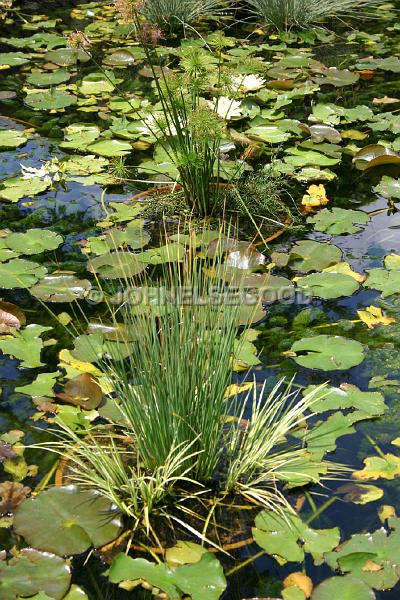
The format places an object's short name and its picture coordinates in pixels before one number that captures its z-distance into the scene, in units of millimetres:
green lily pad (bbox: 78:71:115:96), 5133
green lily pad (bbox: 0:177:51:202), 3825
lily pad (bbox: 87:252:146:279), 3126
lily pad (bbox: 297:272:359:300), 3037
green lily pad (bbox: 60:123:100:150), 4305
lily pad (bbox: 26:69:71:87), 5193
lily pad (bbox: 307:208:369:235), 3510
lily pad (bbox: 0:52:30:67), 5641
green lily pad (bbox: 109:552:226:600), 1784
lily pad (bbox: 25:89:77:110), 4855
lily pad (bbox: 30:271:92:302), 3021
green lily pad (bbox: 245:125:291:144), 4223
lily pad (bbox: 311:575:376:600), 1787
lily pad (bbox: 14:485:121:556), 1950
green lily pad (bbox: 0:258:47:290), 3088
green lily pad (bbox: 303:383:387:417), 2410
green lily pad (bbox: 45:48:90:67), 5611
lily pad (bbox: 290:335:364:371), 2639
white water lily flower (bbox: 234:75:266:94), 4203
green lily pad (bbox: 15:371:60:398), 2518
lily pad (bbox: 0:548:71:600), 1818
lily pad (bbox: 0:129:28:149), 4371
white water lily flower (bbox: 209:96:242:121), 3673
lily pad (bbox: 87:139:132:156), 4188
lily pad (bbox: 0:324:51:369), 2709
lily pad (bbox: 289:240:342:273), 3227
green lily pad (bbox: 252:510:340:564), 1934
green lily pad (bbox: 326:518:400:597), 1845
